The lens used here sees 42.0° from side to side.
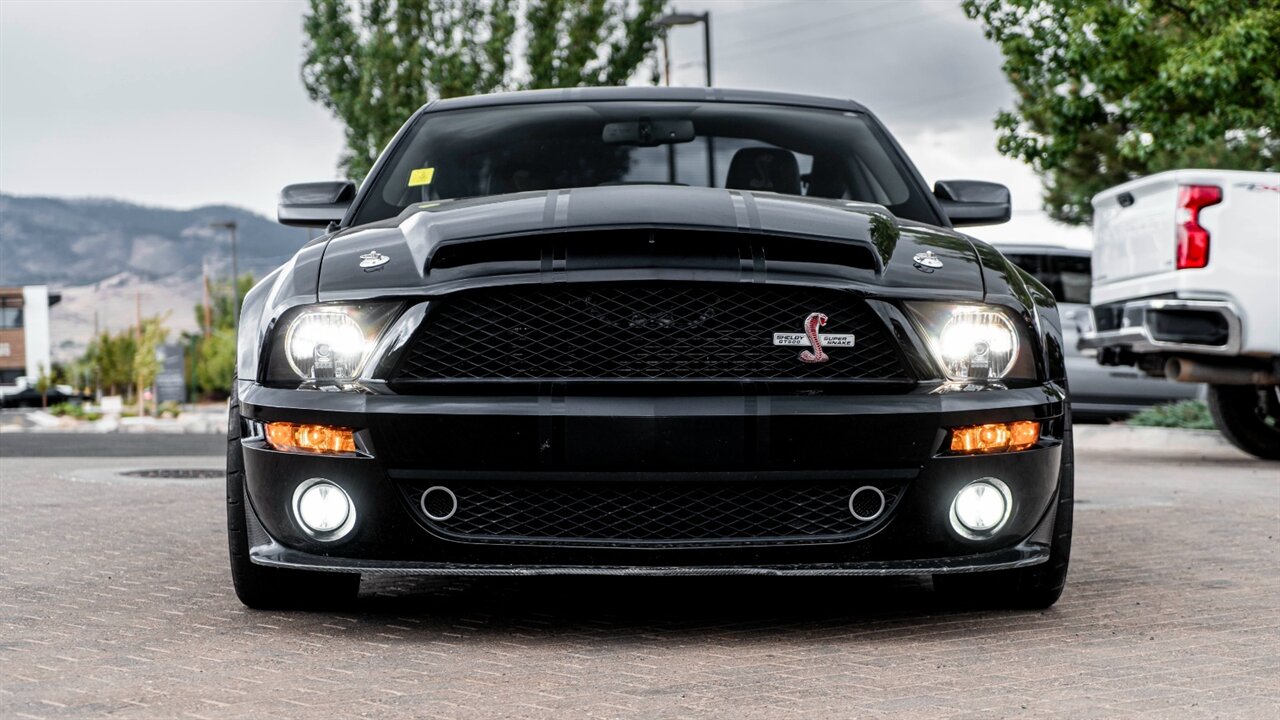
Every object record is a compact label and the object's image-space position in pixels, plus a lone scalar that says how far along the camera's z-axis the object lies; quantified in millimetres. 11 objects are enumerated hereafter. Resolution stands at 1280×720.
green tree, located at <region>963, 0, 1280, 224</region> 14812
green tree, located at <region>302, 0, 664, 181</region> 35750
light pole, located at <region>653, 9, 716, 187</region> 25812
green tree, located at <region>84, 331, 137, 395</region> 61131
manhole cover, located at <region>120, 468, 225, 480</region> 10648
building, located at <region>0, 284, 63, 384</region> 122375
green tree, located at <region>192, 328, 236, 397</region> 107500
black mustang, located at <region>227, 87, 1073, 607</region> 3988
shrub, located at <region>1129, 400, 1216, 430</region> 14781
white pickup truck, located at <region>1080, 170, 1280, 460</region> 10453
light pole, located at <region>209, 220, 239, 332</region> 61938
